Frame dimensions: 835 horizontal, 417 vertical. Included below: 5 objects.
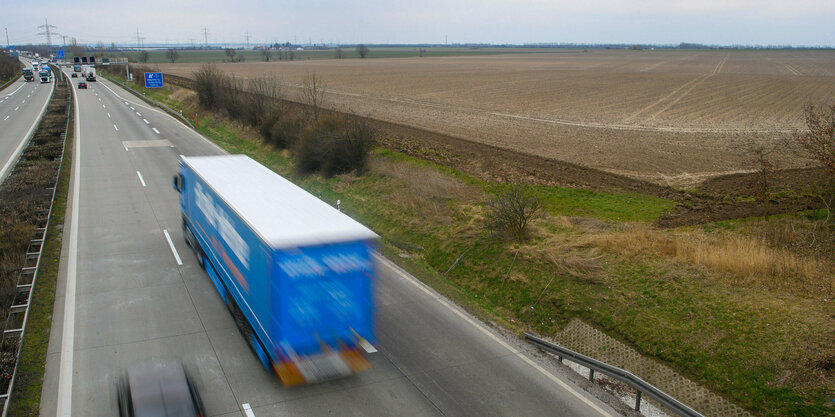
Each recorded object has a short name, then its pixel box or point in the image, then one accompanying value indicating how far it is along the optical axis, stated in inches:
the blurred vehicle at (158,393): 272.8
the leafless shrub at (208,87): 1692.9
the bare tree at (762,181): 589.9
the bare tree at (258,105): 1353.3
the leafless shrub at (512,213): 607.2
